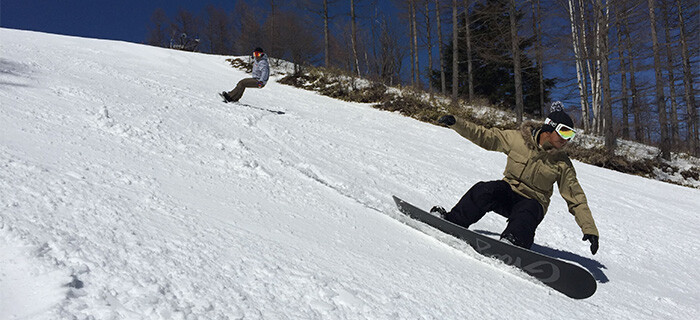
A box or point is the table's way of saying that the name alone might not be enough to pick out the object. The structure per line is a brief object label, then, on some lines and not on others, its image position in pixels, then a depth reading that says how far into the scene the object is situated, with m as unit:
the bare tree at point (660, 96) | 13.32
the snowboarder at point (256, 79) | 7.19
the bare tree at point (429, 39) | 22.81
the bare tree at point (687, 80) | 16.98
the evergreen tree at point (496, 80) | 20.47
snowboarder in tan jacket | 2.75
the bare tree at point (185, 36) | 36.19
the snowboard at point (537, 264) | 2.32
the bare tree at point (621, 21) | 11.16
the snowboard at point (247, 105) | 7.15
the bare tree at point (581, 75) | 14.03
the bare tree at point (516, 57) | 12.68
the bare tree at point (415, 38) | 23.17
